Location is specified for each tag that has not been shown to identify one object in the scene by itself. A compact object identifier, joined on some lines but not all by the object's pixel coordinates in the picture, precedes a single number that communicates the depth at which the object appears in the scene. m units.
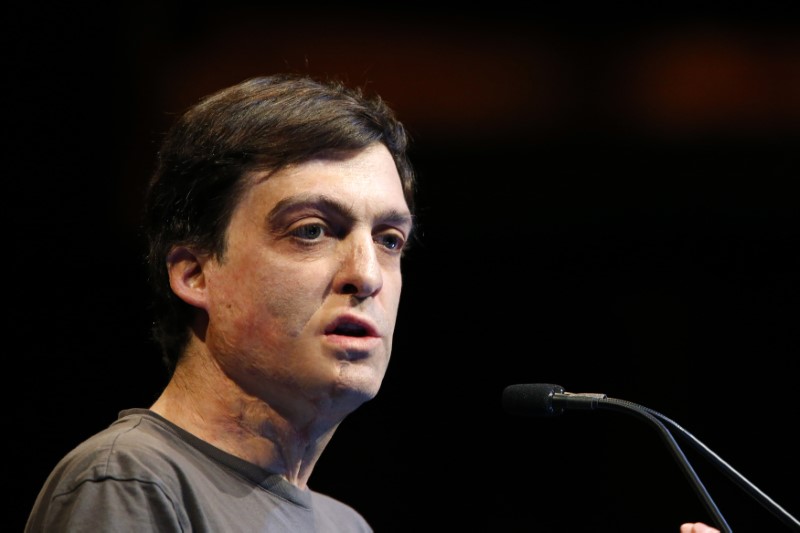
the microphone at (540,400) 4.33
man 4.37
